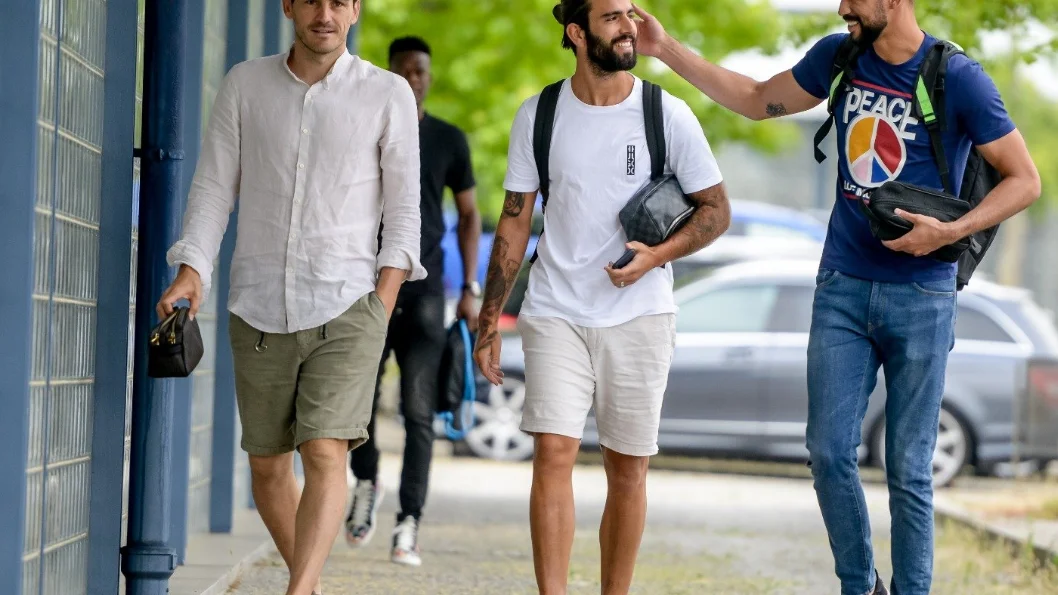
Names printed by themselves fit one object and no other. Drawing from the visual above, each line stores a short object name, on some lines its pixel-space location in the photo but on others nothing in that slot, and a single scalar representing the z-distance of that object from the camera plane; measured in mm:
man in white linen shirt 11078
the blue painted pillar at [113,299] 11609
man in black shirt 16281
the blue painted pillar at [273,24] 19453
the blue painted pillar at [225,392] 17125
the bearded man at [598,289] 11789
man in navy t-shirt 11102
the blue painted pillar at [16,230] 9445
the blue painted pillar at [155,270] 11680
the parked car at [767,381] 28453
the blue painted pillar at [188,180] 14937
